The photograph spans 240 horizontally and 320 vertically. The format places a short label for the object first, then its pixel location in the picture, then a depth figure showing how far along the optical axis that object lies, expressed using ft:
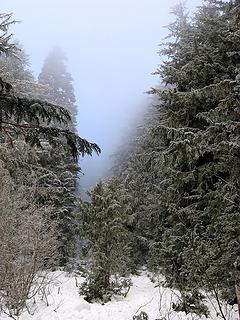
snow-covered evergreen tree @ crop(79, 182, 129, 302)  53.47
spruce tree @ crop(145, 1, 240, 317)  32.94
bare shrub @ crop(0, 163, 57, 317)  38.47
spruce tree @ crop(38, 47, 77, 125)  143.54
